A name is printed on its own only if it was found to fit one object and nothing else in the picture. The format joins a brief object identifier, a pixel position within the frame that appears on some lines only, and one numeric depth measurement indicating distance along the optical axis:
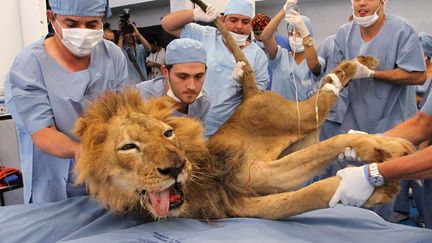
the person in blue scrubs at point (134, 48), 4.84
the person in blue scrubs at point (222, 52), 2.73
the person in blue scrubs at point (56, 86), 1.81
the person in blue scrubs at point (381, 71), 2.38
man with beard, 2.21
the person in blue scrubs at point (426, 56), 3.71
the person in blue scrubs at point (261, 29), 3.99
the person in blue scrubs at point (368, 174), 1.30
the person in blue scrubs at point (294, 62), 2.55
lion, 1.42
